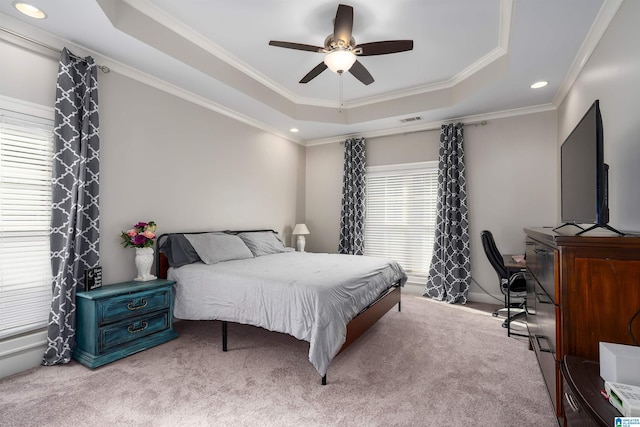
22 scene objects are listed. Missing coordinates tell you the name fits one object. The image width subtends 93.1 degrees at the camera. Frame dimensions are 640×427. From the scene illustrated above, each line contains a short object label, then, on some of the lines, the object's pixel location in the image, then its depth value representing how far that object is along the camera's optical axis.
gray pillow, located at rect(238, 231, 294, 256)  4.24
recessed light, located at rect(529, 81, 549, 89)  3.52
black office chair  3.45
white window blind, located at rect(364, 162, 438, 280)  5.06
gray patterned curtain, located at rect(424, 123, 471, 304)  4.57
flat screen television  1.61
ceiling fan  2.49
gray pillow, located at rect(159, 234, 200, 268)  3.32
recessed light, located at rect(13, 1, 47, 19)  2.26
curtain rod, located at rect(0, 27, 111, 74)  2.42
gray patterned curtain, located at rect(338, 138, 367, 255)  5.49
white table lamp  5.53
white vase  3.10
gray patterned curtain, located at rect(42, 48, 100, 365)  2.57
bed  2.36
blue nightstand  2.54
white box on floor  1.13
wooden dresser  1.40
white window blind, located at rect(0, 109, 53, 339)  2.44
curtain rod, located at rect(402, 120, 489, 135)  4.58
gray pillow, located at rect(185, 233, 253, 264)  3.46
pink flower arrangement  3.02
